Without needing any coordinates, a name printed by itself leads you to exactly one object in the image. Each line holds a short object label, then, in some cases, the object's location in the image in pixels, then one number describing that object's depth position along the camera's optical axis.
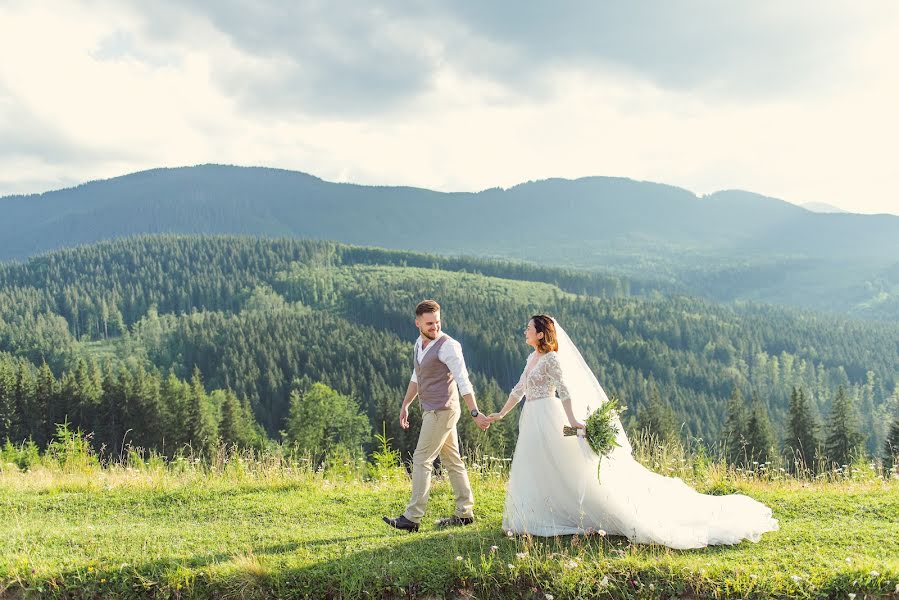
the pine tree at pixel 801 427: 43.59
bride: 7.44
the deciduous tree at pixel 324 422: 63.53
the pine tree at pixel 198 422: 52.28
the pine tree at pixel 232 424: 55.34
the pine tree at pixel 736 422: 48.75
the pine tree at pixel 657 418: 54.00
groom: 8.05
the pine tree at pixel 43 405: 51.06
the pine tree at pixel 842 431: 43.65
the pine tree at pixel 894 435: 39.34
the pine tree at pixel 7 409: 50.16
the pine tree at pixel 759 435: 44.66
